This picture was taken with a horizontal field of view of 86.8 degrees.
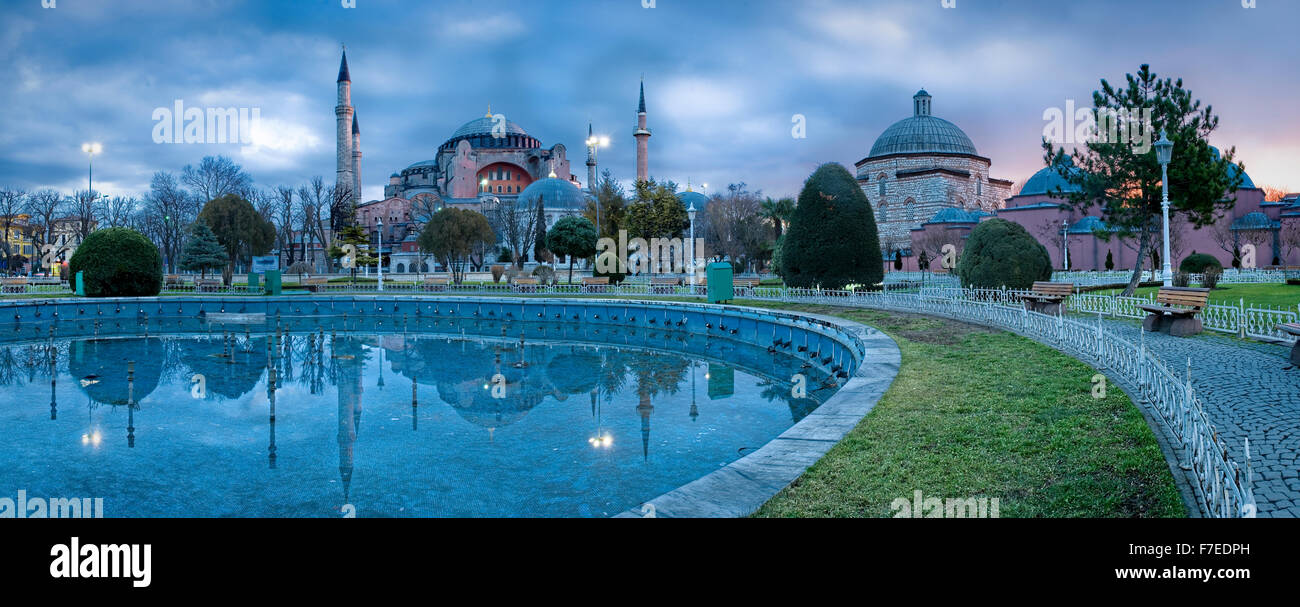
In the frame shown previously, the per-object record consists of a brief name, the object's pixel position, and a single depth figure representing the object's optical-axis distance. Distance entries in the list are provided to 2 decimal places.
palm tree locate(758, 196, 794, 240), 42.44
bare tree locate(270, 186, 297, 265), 54.72
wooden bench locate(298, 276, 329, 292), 37.42
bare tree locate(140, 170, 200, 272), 53.91
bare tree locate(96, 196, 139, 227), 58.53
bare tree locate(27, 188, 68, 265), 50.91
